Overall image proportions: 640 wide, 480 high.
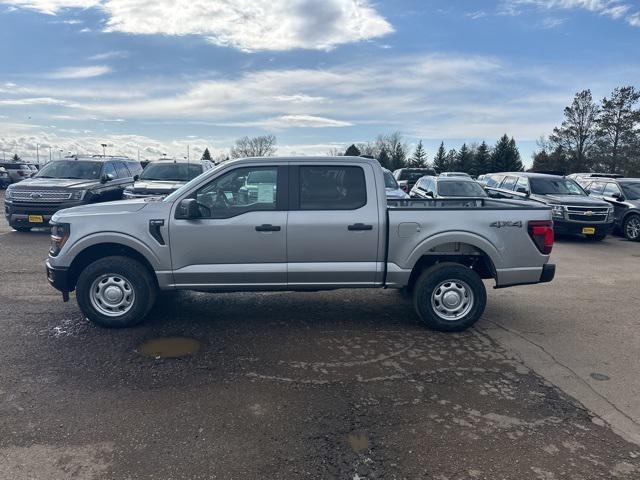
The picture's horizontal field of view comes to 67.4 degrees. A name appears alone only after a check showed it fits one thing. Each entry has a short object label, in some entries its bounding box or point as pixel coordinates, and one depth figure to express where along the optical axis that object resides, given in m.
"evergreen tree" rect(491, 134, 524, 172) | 56.19
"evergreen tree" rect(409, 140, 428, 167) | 68.56
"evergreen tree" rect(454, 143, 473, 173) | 62.62
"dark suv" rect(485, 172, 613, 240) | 12.73
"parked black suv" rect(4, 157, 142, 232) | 11.67
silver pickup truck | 5.29
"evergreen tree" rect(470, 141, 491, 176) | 58.31
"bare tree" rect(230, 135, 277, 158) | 65.25
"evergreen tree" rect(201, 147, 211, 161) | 88.82
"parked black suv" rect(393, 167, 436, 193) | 23.89
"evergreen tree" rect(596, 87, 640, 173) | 46.25
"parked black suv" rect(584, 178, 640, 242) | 13.73
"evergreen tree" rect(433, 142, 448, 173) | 66.64
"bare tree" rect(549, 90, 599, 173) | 50.84
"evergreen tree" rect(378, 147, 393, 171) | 70.96
